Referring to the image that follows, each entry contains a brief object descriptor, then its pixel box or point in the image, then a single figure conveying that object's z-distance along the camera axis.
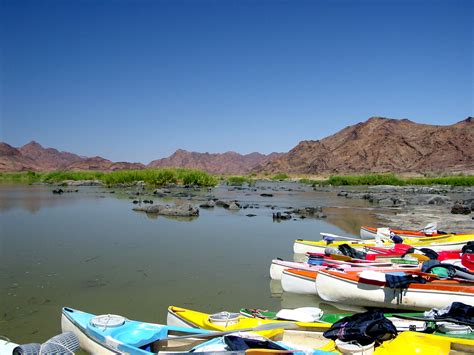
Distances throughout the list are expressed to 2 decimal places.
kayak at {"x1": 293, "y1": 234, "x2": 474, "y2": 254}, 12.03
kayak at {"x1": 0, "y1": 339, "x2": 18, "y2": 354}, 5.18
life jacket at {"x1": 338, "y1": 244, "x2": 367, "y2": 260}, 10.88
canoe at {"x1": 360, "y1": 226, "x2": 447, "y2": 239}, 13.55
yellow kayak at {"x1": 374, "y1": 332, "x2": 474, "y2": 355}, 5.13
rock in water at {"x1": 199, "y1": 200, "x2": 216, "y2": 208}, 27.34
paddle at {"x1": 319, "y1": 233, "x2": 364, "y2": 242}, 13.39
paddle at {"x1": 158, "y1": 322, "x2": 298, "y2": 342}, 5.52
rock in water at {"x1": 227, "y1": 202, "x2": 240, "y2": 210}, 26.33
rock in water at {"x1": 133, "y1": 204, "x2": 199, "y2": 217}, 22.28
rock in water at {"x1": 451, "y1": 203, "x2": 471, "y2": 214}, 23.92
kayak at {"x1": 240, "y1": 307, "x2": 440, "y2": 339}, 6.21
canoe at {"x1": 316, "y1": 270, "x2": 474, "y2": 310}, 7.43
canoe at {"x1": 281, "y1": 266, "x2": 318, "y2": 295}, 9.00
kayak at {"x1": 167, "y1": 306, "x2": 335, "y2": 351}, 5.70
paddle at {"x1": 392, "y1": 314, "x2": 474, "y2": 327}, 6.03
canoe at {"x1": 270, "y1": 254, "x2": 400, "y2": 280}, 9.52
